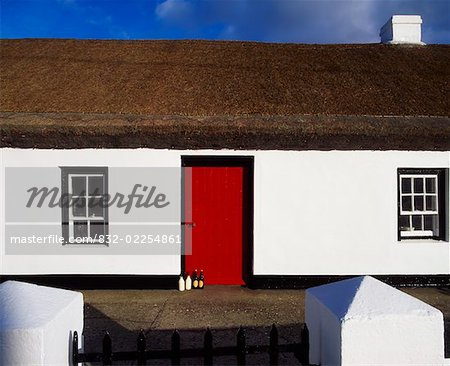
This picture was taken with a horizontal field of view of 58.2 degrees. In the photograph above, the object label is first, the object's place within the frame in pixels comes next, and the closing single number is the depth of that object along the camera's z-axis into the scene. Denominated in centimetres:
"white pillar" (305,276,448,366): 262
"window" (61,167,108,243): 729
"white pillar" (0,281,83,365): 245
